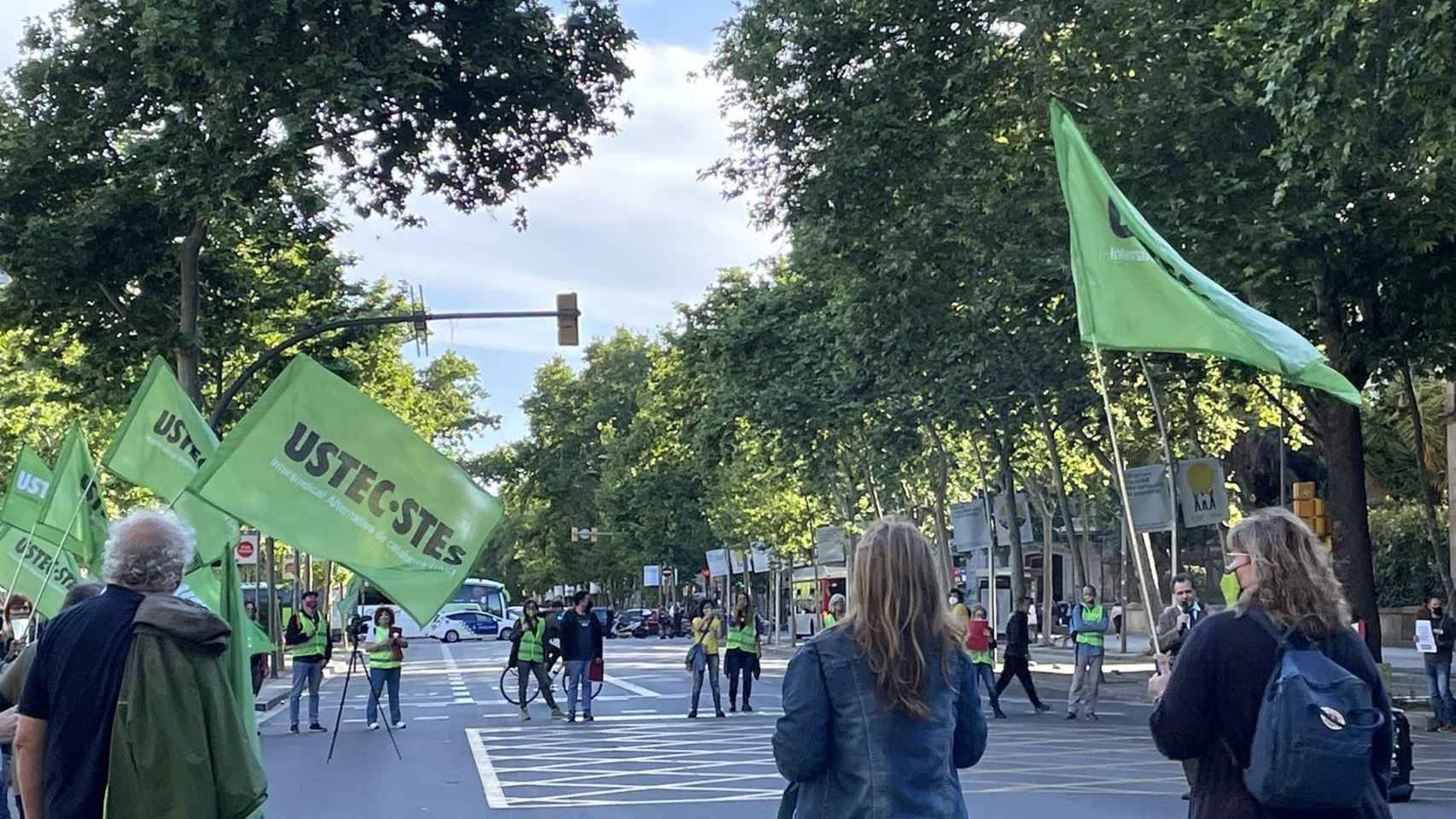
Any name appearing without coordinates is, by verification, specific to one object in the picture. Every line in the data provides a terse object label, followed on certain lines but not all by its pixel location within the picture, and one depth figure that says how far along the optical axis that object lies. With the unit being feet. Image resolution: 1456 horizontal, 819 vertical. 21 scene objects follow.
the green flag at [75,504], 40.86
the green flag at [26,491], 47.39
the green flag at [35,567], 40.40
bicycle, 81.05
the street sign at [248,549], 115.55
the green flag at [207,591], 29.50
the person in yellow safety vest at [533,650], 78.02
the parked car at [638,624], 278.26
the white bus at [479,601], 266.36
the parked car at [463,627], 255.09
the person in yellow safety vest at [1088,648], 73.41
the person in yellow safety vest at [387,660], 70.49
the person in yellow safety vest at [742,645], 80.59
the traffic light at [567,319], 79.15
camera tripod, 71.00
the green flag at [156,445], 35.14
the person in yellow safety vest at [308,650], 75.00
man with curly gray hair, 15.93
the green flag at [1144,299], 23.11
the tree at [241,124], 65.62
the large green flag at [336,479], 23.68
